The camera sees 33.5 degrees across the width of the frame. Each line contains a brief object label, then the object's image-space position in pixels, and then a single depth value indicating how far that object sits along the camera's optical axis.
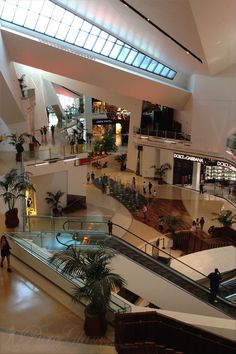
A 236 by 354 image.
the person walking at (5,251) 10.19
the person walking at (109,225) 13.72
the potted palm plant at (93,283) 7.50
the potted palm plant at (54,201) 22.72
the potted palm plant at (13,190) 12.59
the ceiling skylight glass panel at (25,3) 19.28
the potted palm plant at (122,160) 35.06
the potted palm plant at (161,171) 31.88
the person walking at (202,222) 21.22
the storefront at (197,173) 31.41
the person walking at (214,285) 11.57
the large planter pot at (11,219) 12.59
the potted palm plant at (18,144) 17.80
